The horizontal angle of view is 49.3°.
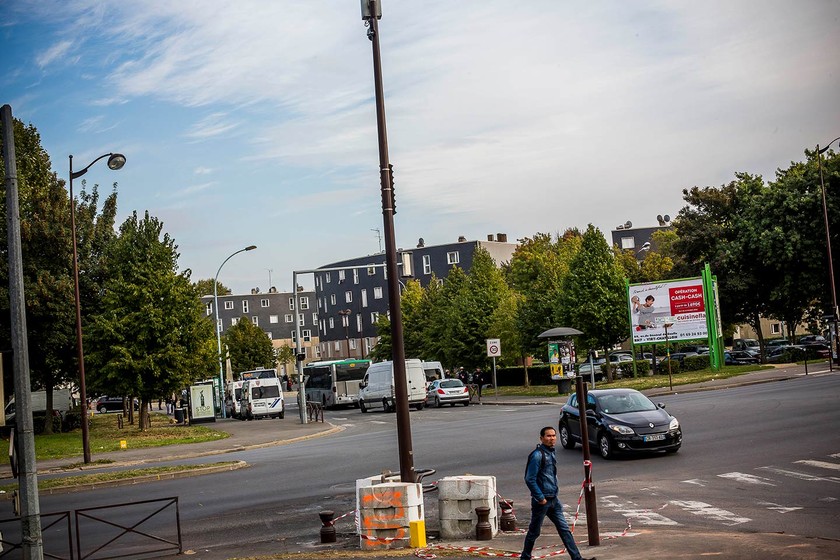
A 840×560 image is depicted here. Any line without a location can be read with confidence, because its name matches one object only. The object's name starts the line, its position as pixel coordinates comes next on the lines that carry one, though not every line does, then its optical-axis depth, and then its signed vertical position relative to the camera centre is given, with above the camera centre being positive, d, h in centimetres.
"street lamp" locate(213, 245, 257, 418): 5664 -152
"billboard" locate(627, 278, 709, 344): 5162 +94
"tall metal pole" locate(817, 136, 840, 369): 4488 +189
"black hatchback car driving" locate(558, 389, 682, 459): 2009 -211
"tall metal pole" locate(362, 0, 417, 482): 1349 +108
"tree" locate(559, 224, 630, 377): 5481 +203
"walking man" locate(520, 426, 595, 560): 1080 -182
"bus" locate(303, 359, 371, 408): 6012 -182
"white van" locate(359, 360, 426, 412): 4919 -208
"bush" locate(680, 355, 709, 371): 5348 -225
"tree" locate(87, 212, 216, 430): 4169 +183
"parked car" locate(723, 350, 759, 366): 5903 -242
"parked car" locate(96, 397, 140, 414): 8225 -301
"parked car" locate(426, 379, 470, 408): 4894 -259
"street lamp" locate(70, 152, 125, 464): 2580 +189
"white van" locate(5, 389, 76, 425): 6481 -180
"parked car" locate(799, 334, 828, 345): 6550 -177
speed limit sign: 5006 -36
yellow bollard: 1263 -259
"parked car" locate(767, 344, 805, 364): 5400 -228
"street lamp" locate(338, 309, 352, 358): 10250 +393
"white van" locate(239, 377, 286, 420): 5256 -229
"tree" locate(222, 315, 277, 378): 10638 +146
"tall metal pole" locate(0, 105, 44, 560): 1144 +5
